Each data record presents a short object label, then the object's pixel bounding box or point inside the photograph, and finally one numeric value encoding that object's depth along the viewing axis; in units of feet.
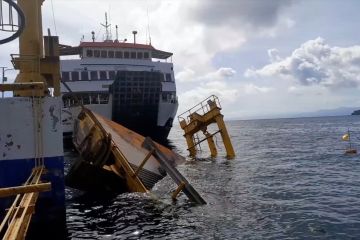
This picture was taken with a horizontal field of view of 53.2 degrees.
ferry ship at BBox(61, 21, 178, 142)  114.11
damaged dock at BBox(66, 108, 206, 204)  47.60
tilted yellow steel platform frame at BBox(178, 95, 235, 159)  88.43
